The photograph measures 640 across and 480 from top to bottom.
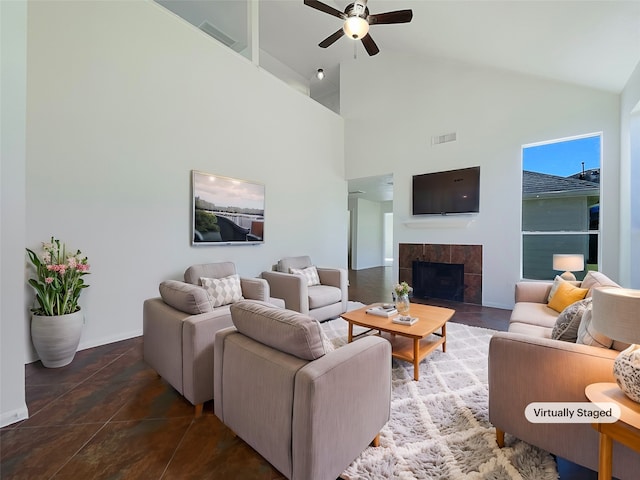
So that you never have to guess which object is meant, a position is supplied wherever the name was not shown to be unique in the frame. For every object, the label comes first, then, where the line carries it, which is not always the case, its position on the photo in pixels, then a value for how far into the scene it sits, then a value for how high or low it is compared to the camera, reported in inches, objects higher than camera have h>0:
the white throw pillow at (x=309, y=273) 162.9 -20.7
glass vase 109.7 -25.9
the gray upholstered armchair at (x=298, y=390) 44.9 -27.9
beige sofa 48.5 -28.1
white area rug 54.2 -45.2
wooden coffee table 90.0 -30.5
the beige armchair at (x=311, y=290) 137.9 -27.5
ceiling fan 106.3 +89.4
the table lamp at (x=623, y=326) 39.9 -12.8
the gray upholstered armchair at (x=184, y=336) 70.6 -27.1
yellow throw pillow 101.3 -20.5
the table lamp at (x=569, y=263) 133.0 -10.5
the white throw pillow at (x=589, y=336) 52.8 -18.8
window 153.2 +22.7
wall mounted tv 185.9 +33.9
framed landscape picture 147.9 +16.1
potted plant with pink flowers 93.5 -24.7
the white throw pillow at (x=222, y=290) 114.4 -22.0
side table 38.0 -25.7
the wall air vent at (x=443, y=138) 194.5 +72.8
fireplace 185.8 -13.3
